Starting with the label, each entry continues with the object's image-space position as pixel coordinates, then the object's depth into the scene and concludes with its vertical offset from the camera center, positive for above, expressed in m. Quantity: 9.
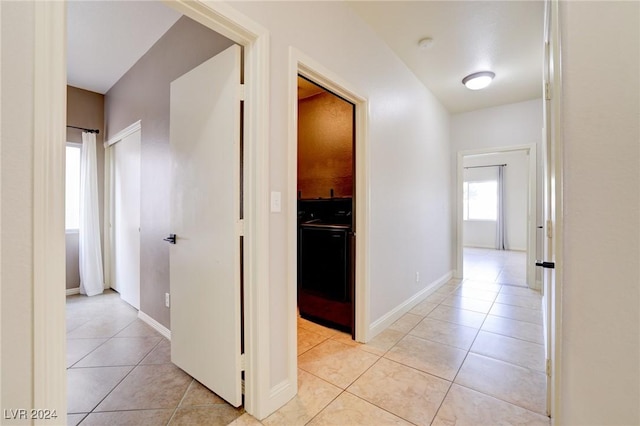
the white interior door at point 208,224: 1.53 -0.06
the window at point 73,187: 3.71 +0.39
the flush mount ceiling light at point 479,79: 3.21 +1.62
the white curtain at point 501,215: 7.68 -0.06
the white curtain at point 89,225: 3.60 -0.14
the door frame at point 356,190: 1.66 +0.17
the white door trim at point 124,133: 2.88 +0.97
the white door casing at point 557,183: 1.03 +0.12
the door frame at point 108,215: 3.77 -0.01
